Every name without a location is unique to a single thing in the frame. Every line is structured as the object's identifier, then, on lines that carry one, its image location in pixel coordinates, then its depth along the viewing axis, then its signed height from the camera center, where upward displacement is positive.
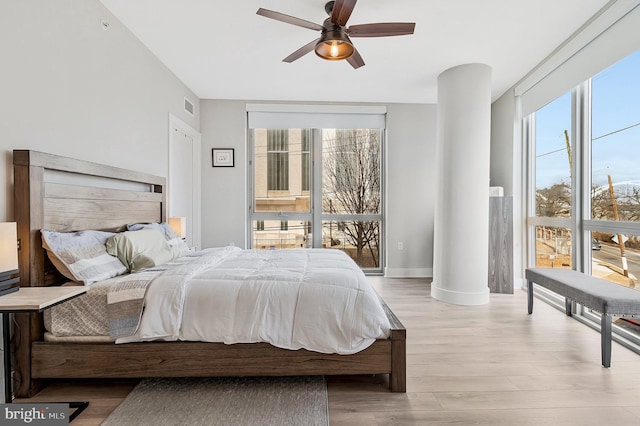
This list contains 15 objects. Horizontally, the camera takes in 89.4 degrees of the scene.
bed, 1.81 -0.81
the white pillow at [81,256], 1.90 -0.27
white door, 3.83 +0.47
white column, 3.50 +0.32
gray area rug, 1.62 -1.03
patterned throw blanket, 1.79 -0.53
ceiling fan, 2.18 +1.31
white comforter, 1.81 -0.57
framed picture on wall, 4.68 +0.80
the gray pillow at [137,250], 2.27 -0.27
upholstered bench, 2.13 -0.60
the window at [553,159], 3.37 +0.59
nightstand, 1.42 -0.41
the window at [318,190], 4.90 +0.34
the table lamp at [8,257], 1.53 -0.21
